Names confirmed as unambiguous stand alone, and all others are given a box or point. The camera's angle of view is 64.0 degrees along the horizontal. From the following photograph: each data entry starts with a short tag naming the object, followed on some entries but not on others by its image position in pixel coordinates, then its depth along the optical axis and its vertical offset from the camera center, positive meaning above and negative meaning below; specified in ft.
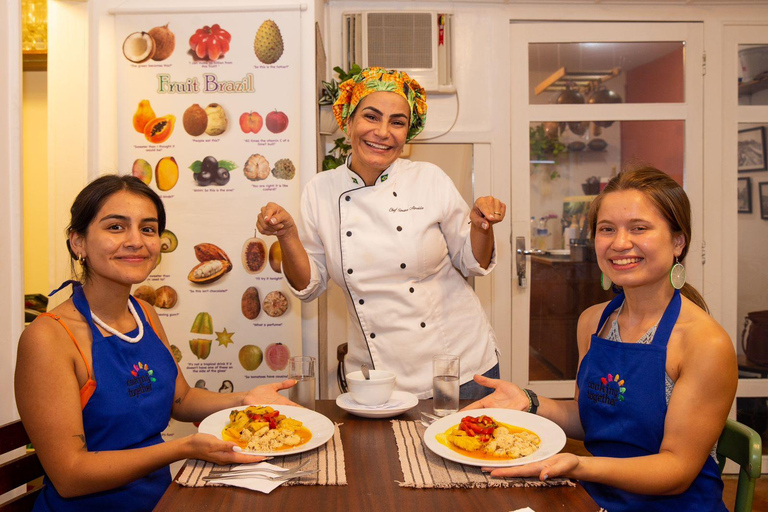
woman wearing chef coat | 6.47 +0.00
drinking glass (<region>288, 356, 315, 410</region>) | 5.06 -1.10
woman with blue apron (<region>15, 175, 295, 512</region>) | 4.05 -0.98
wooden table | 3.42 -1.44
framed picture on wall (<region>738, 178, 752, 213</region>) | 12.28 +1.07
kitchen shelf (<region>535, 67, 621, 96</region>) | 12.23 +3.36
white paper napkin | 3.61 -1.40
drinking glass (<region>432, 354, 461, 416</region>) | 4.98 -1.10
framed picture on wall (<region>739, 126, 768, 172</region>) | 12.14 +1.92
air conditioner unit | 11.78 +3.98
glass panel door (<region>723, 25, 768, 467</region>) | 12.17 +0.99
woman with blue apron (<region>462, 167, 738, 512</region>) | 4.03 -0.95
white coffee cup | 5.04 -1.16
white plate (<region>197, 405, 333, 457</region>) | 4.09 -1.31
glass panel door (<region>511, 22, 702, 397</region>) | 12.19 +2.13
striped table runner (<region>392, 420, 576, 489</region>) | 3.72 -1.42
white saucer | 4.95 -1.31
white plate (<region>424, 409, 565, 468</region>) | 3.90 -1.31
